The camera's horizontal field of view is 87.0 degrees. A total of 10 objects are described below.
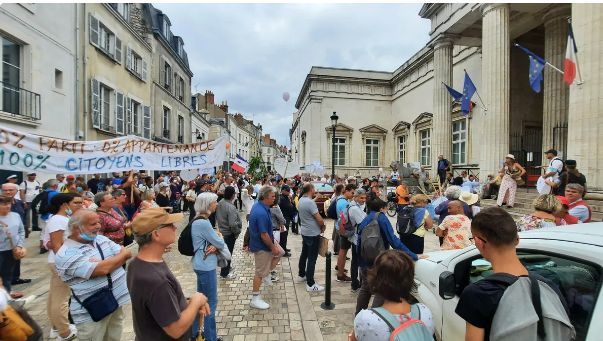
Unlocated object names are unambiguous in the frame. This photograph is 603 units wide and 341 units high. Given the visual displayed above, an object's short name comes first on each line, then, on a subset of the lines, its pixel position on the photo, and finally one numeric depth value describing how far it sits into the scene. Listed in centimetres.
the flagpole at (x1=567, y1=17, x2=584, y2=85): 852
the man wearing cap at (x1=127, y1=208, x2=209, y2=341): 186
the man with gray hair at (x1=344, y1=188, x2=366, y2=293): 517
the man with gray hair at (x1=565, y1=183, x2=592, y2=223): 414
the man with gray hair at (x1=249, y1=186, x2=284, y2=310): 461
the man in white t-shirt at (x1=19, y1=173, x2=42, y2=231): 878
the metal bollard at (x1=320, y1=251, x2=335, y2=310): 469
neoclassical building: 863
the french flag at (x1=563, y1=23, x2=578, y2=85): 842
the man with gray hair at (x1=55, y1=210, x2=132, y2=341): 248
